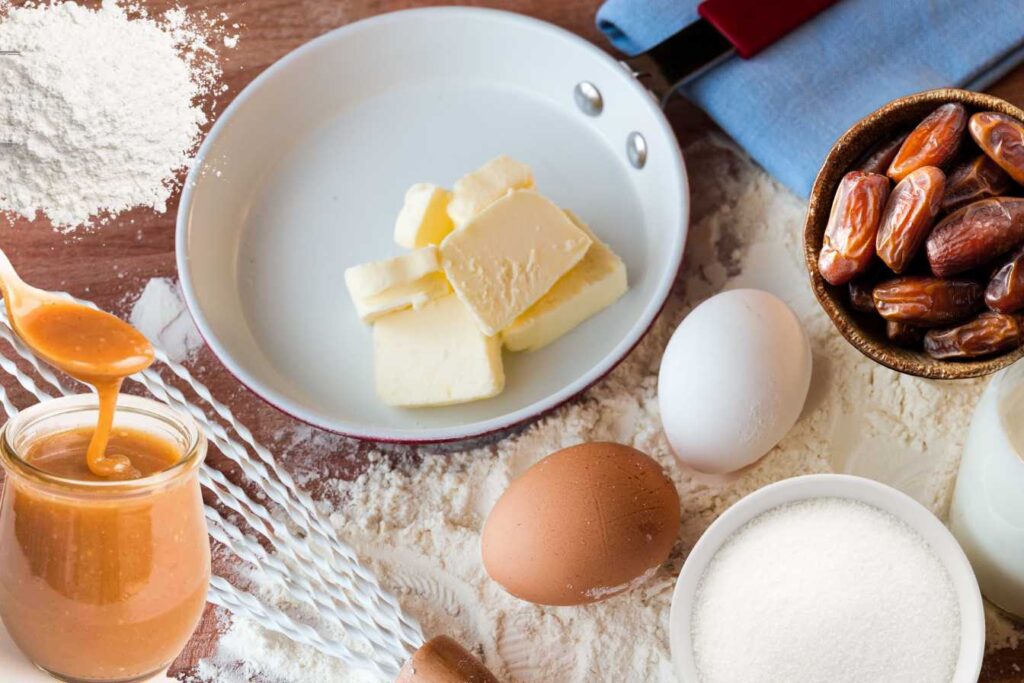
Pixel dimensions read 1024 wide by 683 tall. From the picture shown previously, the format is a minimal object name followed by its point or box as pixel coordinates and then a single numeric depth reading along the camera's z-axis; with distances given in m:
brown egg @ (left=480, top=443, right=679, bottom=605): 0.66
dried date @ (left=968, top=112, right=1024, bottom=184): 0.66
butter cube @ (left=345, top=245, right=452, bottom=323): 0.71
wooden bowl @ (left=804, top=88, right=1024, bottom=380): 0.67
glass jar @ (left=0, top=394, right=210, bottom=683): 0.61
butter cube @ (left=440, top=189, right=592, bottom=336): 0.71
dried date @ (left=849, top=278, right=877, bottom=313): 0.68
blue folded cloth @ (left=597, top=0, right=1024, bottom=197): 0.74
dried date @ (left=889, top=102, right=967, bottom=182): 0.67
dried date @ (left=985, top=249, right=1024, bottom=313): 0.65
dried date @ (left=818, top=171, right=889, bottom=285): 0.67
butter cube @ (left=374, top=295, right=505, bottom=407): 0.71
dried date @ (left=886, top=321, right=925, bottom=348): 0.67
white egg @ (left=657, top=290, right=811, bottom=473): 0.68
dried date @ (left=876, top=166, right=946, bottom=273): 0.66
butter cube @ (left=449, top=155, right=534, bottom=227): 0.73
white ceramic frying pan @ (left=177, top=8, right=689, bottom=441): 0.73
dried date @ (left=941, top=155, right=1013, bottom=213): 0.67
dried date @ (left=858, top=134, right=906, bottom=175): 0.68
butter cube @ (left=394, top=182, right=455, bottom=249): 0.73
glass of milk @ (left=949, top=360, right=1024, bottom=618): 0.65
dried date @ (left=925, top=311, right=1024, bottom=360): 0.66
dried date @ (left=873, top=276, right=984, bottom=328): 0.66
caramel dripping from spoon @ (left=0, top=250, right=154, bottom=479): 0.61
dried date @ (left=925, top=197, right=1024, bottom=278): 0.65
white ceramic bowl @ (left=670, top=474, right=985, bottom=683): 0.65
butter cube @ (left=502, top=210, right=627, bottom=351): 0.72
